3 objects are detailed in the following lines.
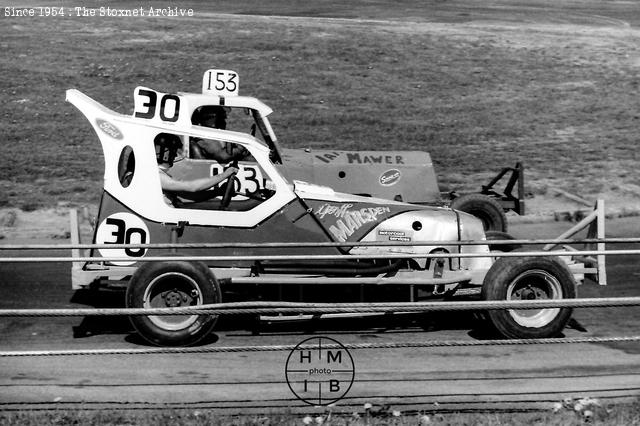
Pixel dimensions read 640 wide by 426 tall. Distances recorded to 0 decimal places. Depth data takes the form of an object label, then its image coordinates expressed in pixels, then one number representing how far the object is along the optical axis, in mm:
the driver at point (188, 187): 17891
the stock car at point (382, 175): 24234
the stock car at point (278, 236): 17125
